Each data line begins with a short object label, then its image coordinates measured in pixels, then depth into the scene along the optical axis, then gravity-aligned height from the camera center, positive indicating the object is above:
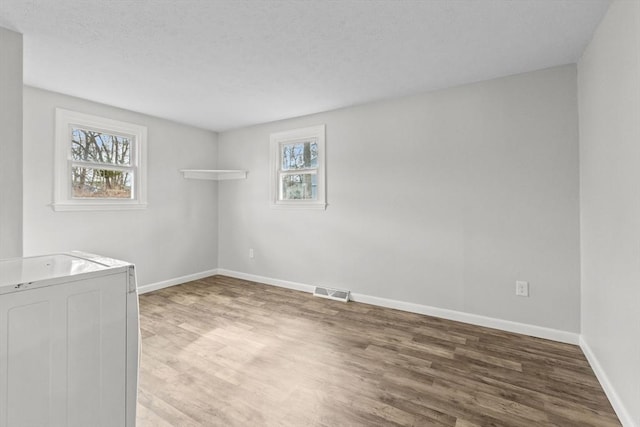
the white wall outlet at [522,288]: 2.69 -0.67
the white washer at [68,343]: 1.01 -0.49
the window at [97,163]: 3.21 +0.62
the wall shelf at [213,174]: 4.39 +0.65
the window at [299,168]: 3.92 +0.66
